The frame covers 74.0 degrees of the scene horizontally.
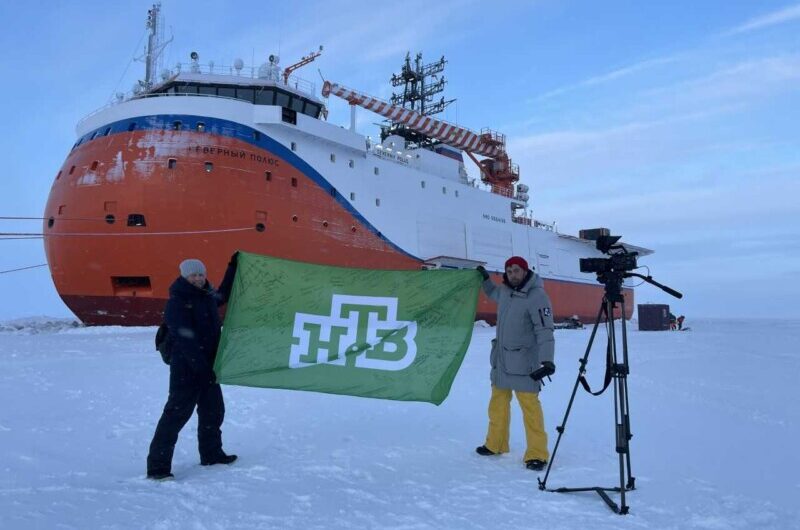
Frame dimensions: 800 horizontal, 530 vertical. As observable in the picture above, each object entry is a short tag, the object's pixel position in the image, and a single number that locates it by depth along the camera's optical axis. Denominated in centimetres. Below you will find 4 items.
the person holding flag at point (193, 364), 368
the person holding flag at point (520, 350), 393
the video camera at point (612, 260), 338
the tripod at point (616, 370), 308
